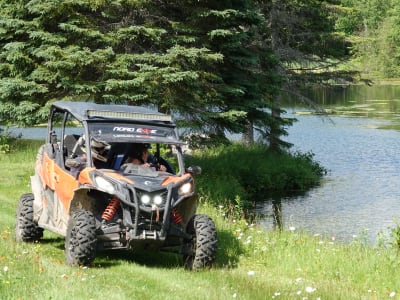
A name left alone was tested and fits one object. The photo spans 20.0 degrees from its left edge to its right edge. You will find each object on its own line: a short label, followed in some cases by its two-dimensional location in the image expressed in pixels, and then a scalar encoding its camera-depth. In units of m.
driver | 16.13
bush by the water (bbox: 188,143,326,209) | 35.70
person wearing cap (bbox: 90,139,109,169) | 16.14
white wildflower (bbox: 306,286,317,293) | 12.53
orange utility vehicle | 14.10
